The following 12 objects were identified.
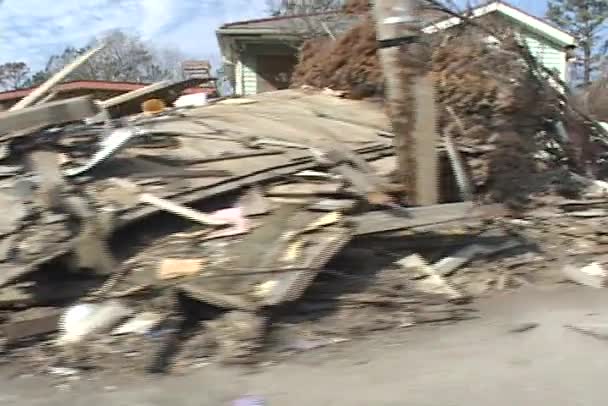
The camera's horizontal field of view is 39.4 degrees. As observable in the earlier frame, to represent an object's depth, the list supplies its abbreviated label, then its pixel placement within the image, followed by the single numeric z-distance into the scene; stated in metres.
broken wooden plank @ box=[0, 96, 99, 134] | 7.16
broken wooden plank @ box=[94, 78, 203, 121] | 10.55
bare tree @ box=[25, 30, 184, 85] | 50.99
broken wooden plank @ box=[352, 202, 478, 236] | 7.04
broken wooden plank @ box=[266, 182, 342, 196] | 7.11
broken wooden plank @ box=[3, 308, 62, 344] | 5.84
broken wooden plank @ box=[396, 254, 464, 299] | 6.81
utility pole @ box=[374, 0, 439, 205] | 7.72
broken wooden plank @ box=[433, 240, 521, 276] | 7.28
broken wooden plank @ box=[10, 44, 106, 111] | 8.82
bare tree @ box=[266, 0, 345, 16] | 28.52
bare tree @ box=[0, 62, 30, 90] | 56.09
